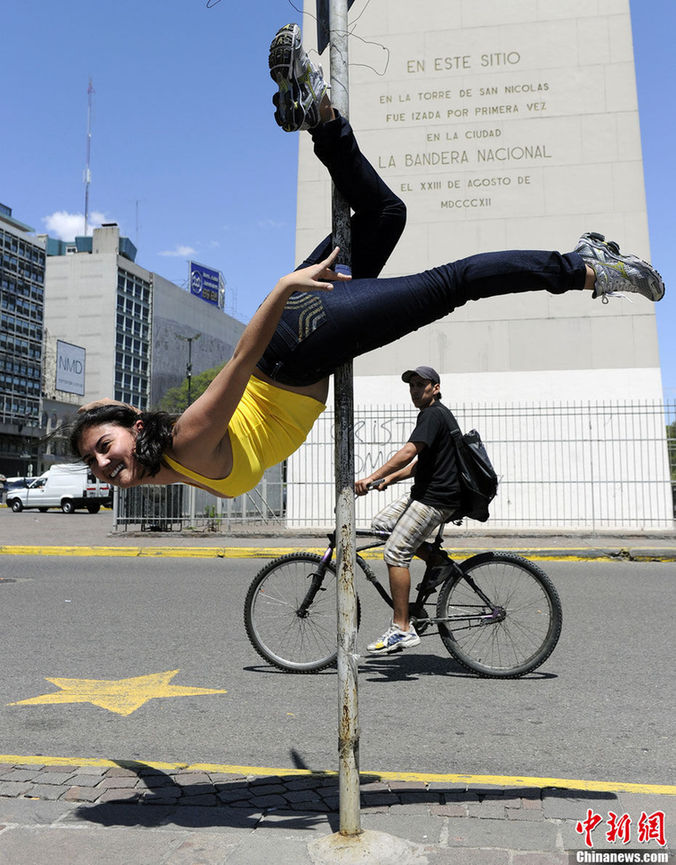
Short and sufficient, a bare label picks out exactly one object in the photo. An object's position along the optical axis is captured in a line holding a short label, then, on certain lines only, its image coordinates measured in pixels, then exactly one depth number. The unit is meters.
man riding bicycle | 5.19
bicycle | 5.01
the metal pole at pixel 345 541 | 2.62
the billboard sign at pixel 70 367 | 89.25
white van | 35.47
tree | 80.06
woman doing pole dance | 2.71
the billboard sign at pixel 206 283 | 125.94
